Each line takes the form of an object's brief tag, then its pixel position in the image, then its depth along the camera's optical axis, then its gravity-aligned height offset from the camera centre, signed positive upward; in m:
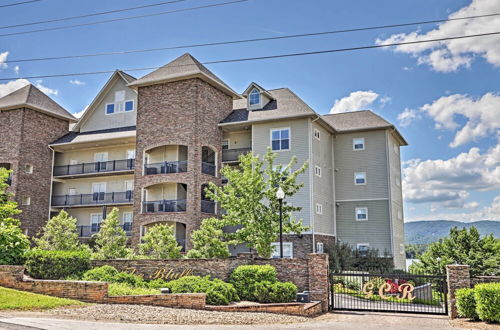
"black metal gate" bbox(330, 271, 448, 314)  17.53 -1.80
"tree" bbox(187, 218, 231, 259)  22.66 +0.32
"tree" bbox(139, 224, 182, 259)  22.69 +0.23
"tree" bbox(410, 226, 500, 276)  30.58 -0.17
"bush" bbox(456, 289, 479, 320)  15.32 -1.65
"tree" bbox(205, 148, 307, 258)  22.03 +1.99
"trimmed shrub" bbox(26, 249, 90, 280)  18.88 -0.55
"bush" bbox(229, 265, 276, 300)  17.64 -1.00
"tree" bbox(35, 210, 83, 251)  27.83 +0.91
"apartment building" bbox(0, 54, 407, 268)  32.38 +6.78
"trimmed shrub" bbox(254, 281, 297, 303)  17.02 -1.43
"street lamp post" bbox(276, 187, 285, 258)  19.67 +2.21
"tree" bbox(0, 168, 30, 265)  18.89 +0.26
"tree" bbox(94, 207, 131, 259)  24.80 +0.45
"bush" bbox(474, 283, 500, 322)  14.27 -1.47
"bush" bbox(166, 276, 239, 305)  16.23 -1.27
